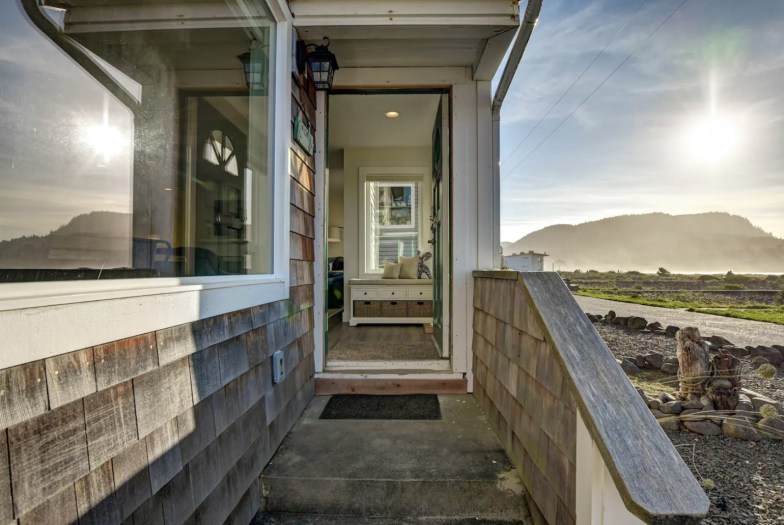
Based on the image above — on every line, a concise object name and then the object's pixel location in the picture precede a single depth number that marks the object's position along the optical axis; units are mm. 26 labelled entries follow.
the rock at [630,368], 3202
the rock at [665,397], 2484
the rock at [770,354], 3164
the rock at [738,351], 3281
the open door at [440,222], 2725
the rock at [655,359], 3211
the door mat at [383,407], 2061
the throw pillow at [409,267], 4836
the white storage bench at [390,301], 4578
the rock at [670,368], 3062
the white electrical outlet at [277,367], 1622
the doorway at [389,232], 2844
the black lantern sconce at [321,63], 2189
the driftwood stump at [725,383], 2283
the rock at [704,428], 2164
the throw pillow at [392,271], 4918
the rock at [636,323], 4763
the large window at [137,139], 1458
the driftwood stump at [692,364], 2445
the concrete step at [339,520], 1372
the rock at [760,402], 2246
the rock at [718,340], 3576
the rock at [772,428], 2027
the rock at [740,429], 2068
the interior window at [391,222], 5270
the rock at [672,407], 2344
